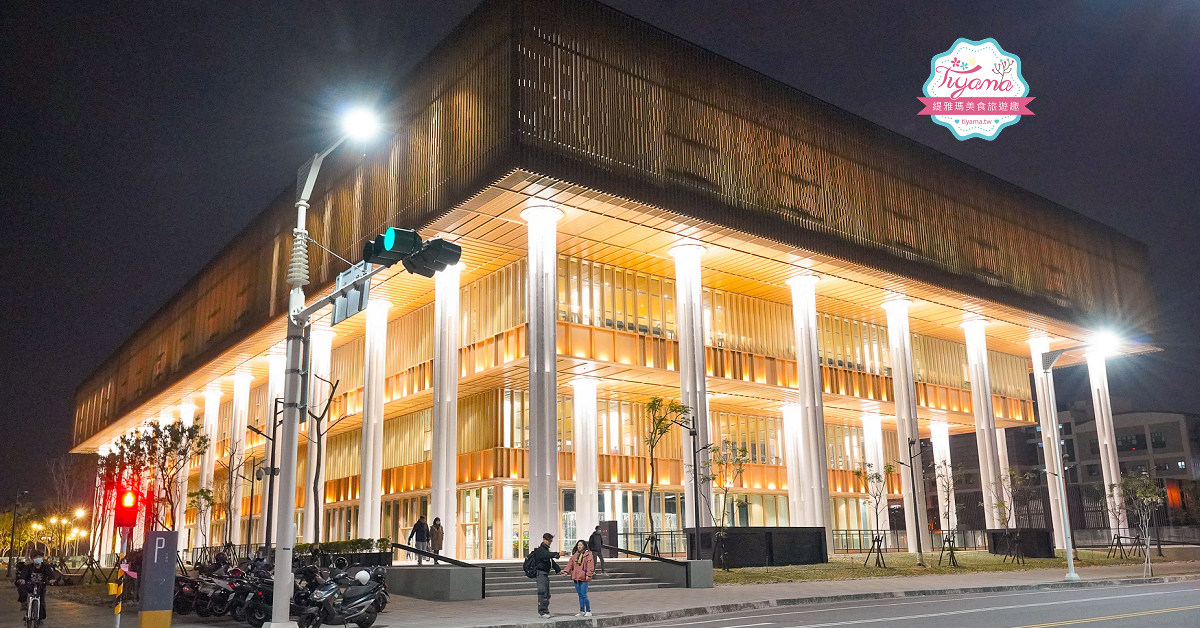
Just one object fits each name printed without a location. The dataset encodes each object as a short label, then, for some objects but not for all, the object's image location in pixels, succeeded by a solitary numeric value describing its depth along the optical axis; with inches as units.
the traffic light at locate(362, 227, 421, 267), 522.9
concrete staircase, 964.0
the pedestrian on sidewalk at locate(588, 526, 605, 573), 912.9
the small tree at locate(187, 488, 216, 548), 1977.1
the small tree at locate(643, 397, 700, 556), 1251.8
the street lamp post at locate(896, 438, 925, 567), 1590.8
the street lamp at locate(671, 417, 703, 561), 1167.6
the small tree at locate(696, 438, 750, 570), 1712.1
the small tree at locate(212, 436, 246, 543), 1983.3
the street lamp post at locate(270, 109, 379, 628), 574.9
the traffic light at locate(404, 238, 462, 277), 513.3
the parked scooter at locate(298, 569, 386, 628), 622.5
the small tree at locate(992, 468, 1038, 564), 1567.7
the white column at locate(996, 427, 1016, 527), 1769.7
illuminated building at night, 1190.9
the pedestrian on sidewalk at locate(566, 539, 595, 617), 719.7
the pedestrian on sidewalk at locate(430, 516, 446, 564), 1160.8
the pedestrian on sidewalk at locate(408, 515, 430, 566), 1159.0
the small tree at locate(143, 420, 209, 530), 1690.5
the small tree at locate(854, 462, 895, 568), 2036.2
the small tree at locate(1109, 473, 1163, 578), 1651.1
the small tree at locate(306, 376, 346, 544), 1314.1
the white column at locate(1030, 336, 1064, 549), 1919.3
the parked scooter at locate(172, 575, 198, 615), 826.8
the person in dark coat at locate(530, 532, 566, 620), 701.9
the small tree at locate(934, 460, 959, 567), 1404.5
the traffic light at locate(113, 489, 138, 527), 566.9
